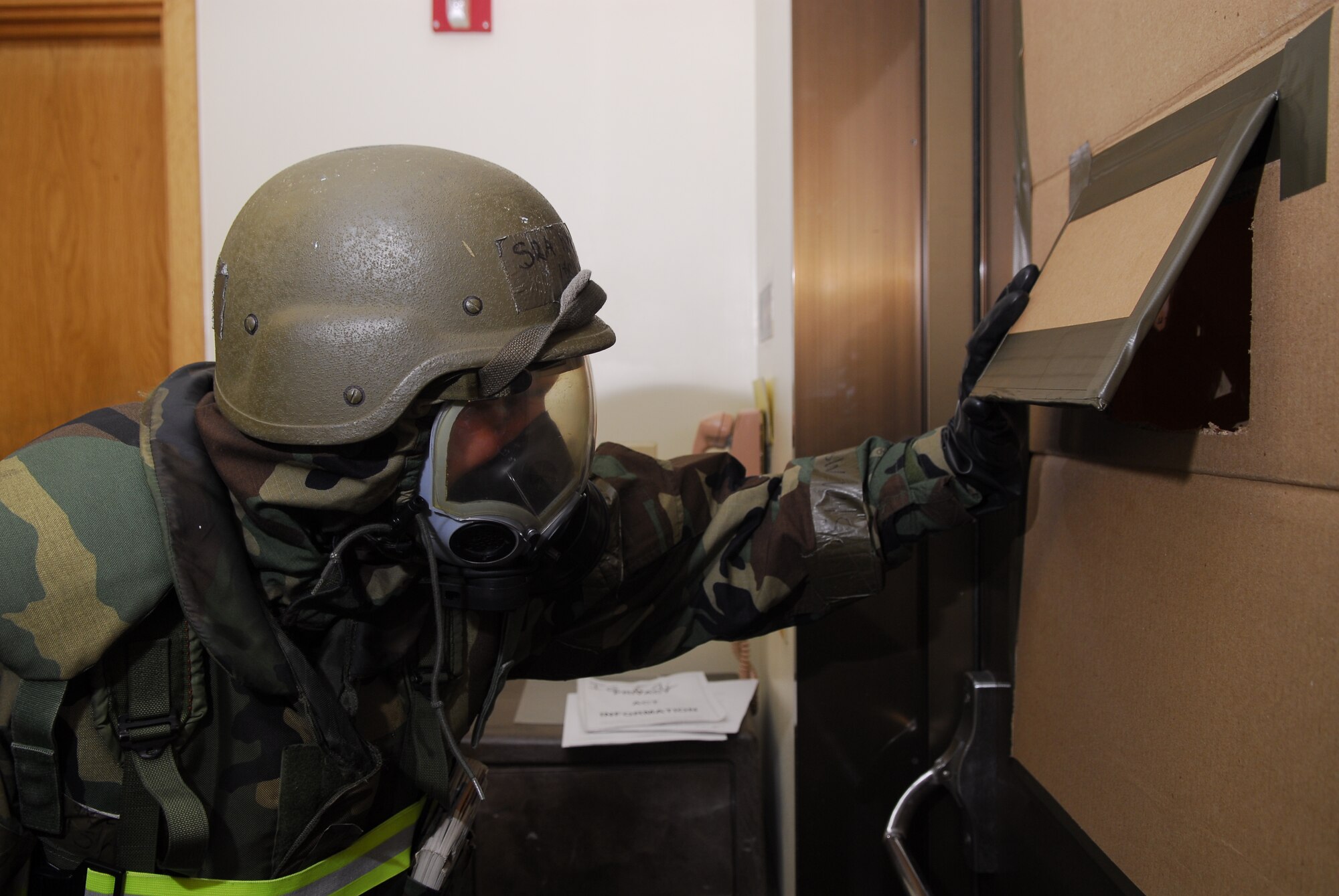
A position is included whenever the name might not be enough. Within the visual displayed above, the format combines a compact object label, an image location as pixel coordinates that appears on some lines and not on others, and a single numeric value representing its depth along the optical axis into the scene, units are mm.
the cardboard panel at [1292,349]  452
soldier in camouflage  663
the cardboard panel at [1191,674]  472
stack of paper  1188
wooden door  1509
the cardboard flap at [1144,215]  475
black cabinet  1193
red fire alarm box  1383
